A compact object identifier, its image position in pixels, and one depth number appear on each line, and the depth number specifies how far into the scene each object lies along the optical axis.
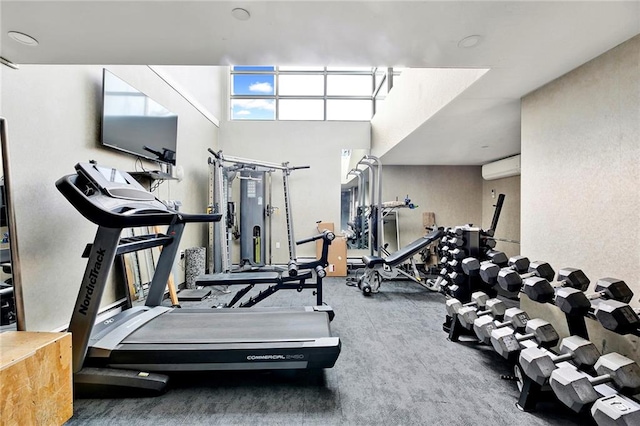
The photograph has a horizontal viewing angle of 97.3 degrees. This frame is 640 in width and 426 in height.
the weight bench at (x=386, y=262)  4.05
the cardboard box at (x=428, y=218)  5.94
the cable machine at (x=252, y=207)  4.79
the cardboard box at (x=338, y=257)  5.22
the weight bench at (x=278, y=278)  2.95
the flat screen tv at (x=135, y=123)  2.71
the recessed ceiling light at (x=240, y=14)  1.47
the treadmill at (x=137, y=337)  1.69
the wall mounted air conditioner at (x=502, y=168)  4.78
